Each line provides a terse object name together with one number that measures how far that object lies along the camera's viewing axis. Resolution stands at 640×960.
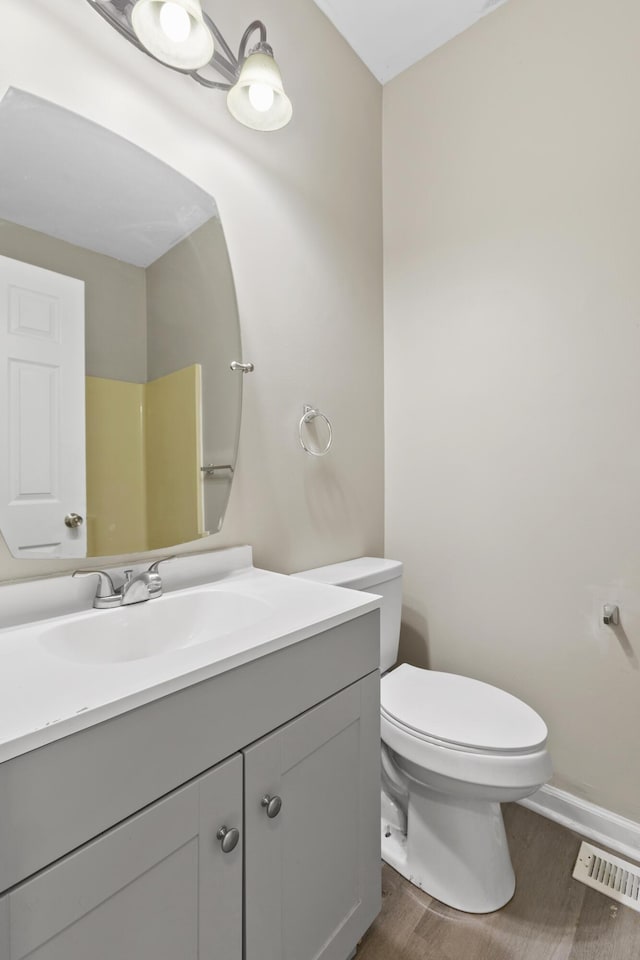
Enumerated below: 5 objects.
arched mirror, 0.88
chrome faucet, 0.93
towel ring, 1.48
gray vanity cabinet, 0.51
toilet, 1.06
